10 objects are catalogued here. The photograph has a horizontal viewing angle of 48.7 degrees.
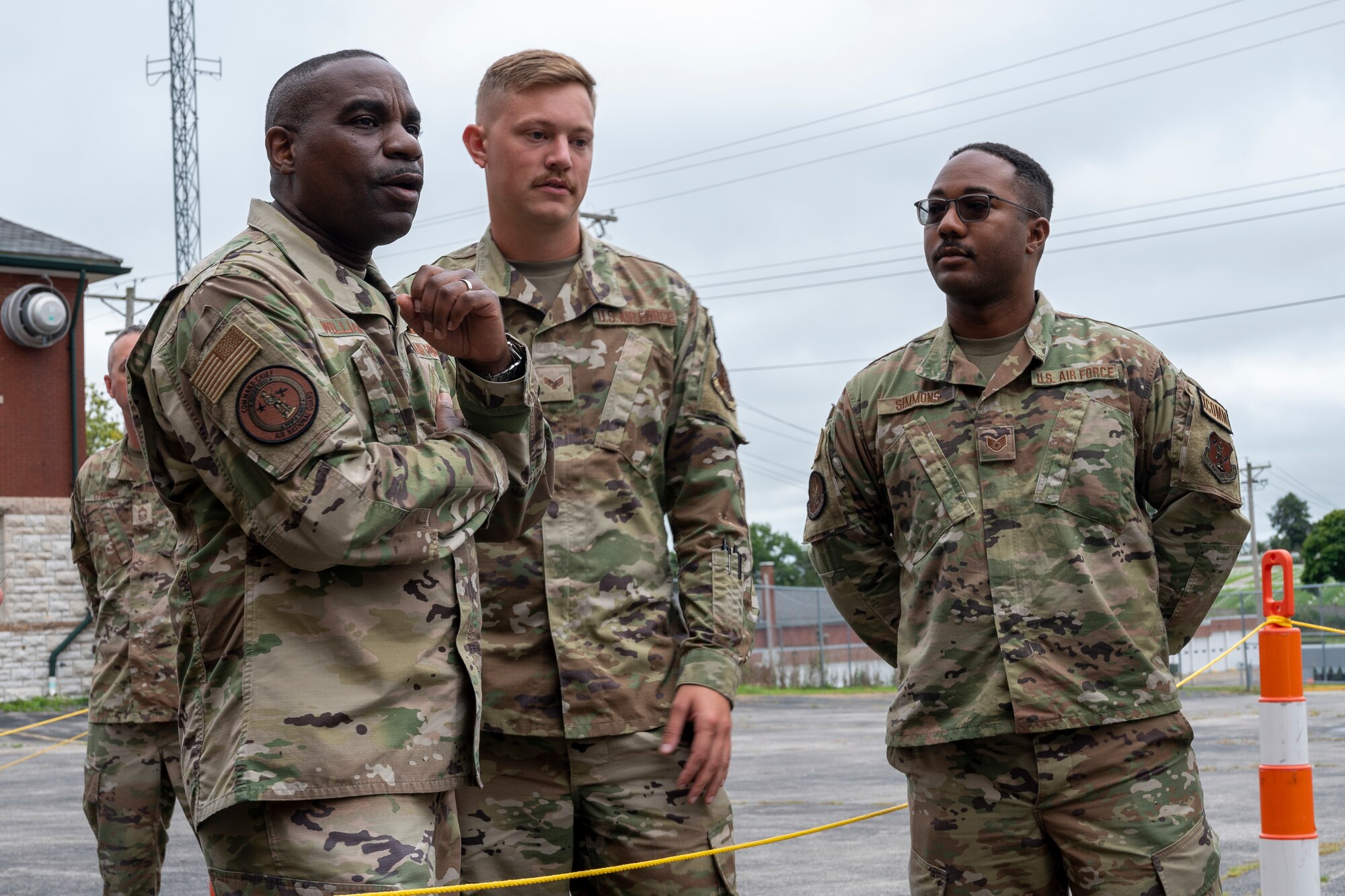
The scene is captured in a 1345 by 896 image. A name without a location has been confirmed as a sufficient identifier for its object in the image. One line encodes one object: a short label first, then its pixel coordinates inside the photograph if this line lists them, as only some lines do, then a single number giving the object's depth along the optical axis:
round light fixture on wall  25.05
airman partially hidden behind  6.38
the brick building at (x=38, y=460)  24.73
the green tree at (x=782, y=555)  92.94
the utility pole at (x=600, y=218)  41.78
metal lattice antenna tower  36.94
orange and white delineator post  4.58
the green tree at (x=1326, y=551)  51.25
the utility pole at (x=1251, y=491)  70.31
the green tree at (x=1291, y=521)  89.81
